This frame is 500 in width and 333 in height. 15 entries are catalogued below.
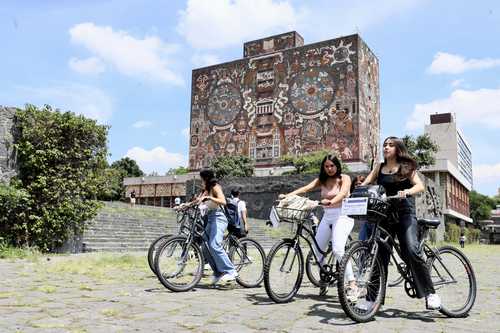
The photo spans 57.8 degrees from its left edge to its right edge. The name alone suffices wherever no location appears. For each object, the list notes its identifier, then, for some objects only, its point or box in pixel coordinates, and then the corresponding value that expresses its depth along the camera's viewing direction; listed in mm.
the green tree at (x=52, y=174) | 9953
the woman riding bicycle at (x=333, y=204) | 4703
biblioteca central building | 40000
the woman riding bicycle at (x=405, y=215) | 4043
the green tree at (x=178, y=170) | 74888
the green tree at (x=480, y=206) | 71750
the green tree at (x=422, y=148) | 36594
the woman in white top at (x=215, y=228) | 5621
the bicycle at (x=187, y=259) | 5285
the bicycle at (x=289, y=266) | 4629
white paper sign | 3902
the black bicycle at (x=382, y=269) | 3900
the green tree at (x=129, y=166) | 68438
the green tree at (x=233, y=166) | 40594
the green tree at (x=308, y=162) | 35750
